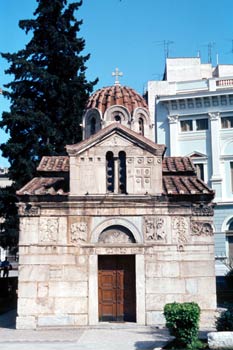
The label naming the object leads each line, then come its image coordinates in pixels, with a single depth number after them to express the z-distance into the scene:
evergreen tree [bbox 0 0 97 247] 25.28
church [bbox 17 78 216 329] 14.82
